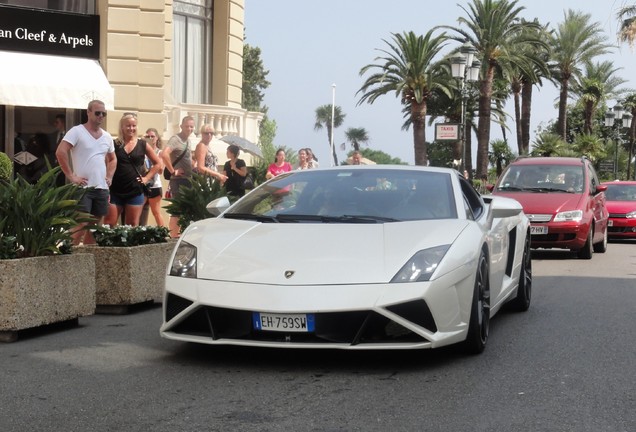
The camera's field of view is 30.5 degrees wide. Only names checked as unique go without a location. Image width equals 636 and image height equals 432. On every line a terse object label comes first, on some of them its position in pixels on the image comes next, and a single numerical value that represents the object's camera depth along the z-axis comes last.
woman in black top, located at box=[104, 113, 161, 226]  12.92
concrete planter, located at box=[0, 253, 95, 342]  8.30
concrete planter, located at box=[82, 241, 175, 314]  10.10
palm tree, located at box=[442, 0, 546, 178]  50.44
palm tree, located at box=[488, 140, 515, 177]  82.94
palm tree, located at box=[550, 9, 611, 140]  64.88
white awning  20.59
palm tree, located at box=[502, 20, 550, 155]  51.44
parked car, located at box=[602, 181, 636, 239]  25.80
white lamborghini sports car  6.85
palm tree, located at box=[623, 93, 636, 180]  79.45
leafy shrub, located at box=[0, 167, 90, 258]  8.71
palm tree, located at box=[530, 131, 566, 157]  60.50
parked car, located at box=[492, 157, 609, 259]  18.25
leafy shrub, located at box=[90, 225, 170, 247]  10.29
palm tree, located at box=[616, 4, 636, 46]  52.59
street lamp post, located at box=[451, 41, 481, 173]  32.59
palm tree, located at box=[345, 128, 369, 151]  197.00
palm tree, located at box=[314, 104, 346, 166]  192.50
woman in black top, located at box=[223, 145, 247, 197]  17.14
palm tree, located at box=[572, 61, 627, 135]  74.81
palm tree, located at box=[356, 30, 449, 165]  49.19
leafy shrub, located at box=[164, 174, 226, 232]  12.18
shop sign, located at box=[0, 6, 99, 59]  21.14
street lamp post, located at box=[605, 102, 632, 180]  50.97
